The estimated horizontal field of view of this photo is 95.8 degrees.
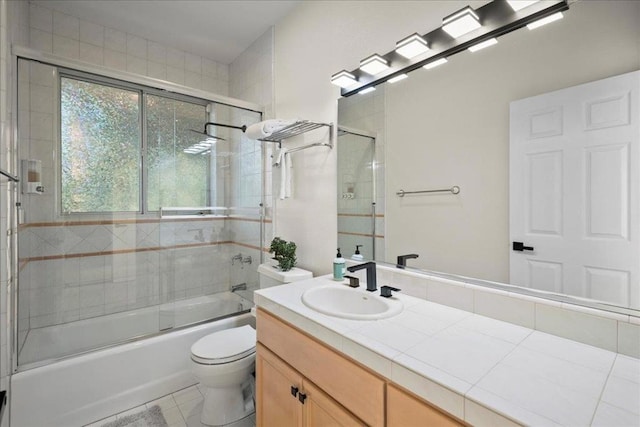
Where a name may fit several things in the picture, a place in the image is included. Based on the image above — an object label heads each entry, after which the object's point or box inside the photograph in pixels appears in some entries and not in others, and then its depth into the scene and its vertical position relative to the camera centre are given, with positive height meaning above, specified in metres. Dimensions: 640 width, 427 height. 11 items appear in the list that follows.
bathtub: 1.61 -0.99
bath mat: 1.69 -1.24
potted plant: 2.00 -0.29
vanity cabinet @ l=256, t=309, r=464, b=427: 0.78 -0.59
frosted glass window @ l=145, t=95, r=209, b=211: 2.42 +0.51
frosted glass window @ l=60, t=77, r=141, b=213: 2.14 +0.52
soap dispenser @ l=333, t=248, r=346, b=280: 1.63 -0.32
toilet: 1.62 -0.91
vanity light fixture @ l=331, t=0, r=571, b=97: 1.03 +0.73
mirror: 0.91 +0.28
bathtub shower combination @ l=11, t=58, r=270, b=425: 1.76 -0.20
